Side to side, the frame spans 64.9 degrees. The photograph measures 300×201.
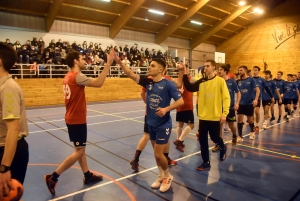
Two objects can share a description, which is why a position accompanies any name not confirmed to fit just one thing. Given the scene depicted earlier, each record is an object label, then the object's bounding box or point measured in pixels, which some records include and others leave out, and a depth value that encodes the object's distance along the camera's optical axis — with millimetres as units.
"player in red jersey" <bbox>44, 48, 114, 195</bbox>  3502
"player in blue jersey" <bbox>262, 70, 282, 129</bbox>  8852
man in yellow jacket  4402
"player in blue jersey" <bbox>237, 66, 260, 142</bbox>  6742
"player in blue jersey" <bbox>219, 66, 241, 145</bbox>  6194
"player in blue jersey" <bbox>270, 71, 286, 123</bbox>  10375
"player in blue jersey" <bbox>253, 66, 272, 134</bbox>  7691
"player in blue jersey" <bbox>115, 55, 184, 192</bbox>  3576
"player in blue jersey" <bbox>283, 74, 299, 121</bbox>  10641
